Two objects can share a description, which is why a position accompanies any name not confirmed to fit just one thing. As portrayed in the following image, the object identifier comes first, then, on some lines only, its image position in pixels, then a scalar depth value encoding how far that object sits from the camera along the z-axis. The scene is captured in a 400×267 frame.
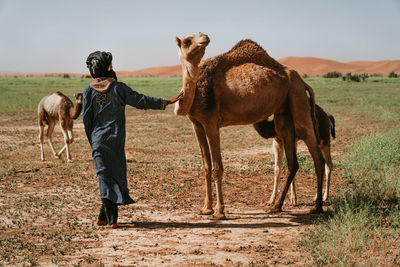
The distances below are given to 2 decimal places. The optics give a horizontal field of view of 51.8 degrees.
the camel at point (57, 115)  12.16
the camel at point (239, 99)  5.94
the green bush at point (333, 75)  69.94
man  5.71
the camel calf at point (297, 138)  7.27
